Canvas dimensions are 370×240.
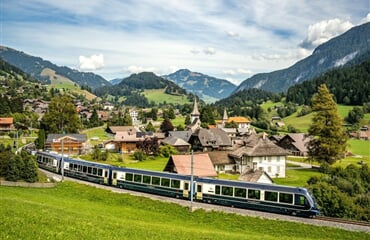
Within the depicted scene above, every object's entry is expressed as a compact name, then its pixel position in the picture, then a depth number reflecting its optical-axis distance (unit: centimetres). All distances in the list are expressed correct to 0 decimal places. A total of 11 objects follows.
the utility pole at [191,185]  2843
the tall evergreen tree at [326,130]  5266
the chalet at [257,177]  3903
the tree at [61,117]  8181
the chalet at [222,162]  5347
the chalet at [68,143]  6981
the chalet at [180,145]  7394
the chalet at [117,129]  10191
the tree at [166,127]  10088
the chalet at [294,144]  8012
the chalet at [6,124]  9332
